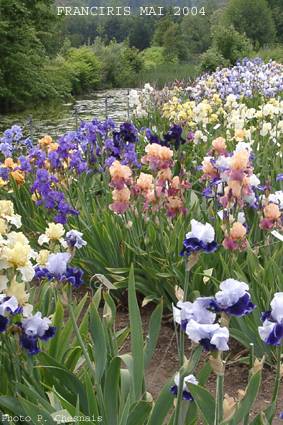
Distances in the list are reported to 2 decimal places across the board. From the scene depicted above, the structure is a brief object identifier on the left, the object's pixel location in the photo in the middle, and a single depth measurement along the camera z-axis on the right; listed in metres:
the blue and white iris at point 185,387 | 1.37
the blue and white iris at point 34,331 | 1.51
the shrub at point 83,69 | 26.94
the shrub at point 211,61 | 19.48
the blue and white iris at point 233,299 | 1.17
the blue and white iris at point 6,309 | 1.44
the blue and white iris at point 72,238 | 1.80
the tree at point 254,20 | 40.84
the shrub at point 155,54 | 45.65
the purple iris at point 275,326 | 1.16
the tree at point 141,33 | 62.89
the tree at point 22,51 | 17.88
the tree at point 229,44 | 22.16
